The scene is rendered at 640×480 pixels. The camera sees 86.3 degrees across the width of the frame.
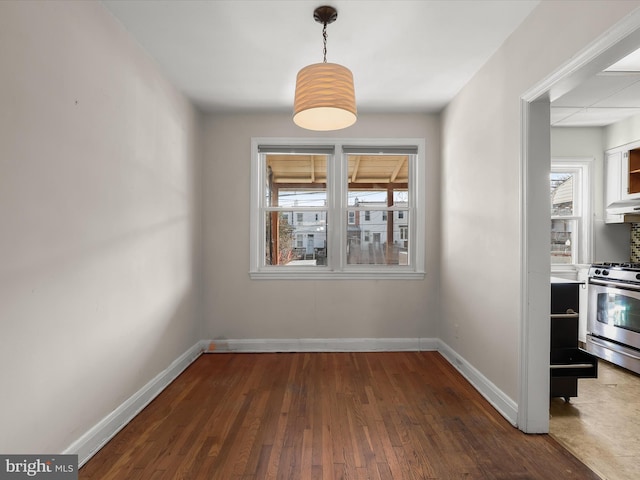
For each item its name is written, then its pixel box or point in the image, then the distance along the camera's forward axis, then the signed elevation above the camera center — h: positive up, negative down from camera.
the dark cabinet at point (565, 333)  2.51 -0.68
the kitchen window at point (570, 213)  4.21 +0.37
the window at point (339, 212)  3.93 +0.33
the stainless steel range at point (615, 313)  3.18 -0.71
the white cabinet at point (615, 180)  3.89 +0.73
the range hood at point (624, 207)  3.68 +0.39
